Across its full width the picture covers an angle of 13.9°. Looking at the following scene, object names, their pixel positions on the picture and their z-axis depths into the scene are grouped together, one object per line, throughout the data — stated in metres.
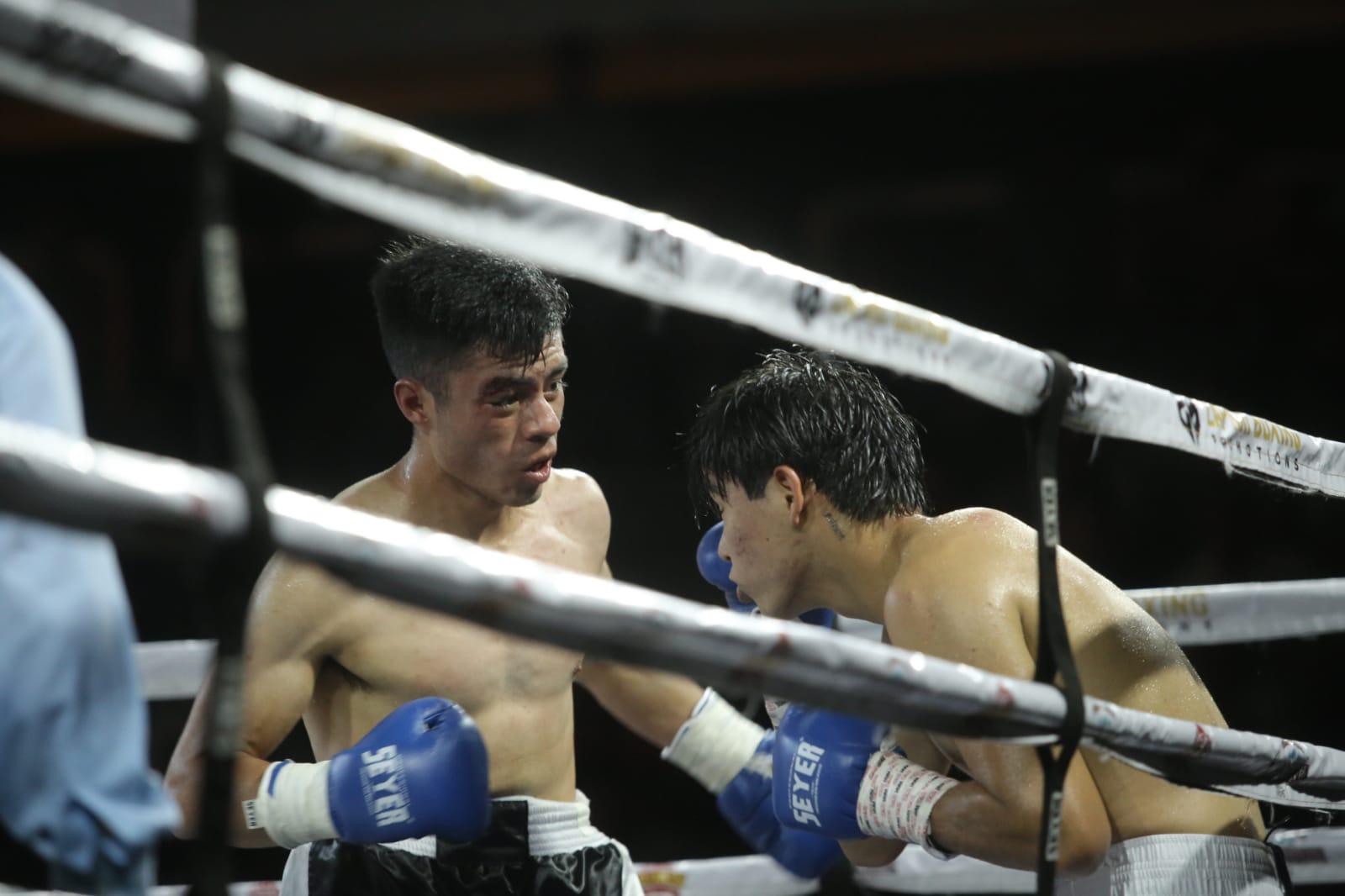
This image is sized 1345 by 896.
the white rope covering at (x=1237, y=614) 6.07
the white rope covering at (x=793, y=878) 6.23
